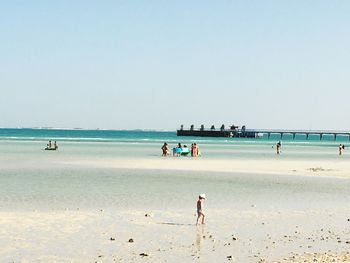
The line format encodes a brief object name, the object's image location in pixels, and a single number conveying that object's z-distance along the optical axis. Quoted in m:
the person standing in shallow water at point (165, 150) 62.31
